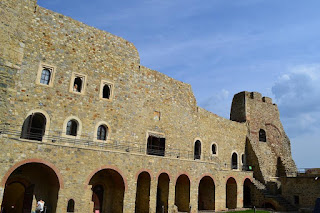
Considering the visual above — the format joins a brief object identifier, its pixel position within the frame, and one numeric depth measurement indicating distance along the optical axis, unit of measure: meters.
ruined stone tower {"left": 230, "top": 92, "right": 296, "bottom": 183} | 28.58
